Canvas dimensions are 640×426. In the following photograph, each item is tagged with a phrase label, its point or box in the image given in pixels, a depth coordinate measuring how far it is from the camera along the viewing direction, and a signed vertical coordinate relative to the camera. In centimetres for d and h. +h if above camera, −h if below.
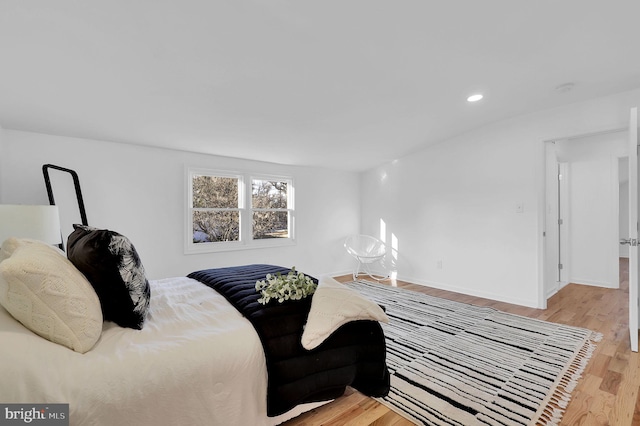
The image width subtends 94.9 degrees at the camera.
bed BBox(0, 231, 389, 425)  100 -61
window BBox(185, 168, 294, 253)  404 +3
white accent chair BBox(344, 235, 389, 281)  512 -72
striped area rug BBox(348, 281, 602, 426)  173 -115
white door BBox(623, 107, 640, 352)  241 -18
